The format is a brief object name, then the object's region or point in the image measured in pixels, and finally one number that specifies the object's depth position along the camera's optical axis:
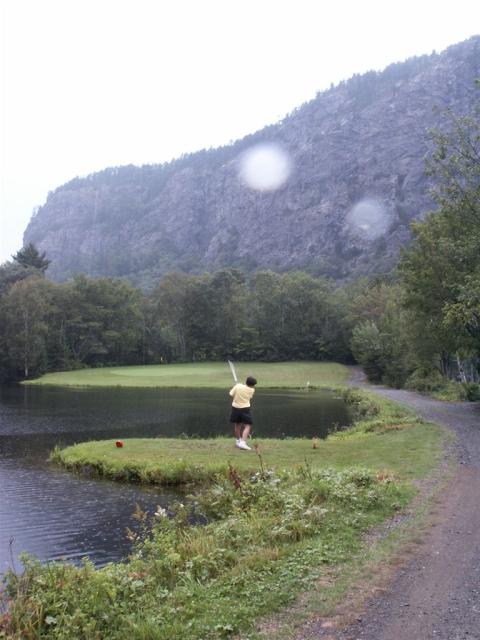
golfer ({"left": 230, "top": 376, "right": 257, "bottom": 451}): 17.61
